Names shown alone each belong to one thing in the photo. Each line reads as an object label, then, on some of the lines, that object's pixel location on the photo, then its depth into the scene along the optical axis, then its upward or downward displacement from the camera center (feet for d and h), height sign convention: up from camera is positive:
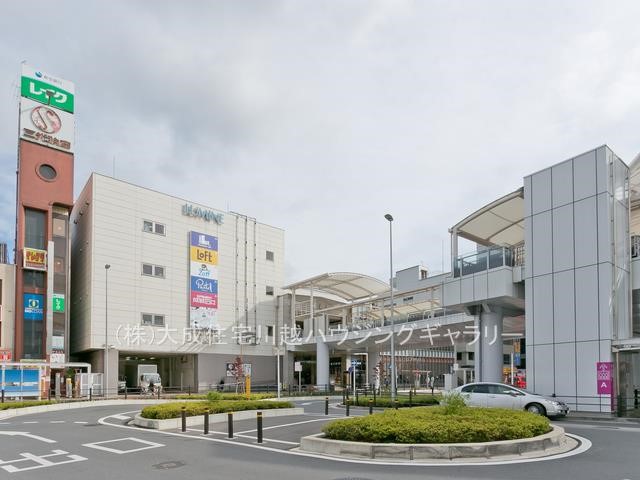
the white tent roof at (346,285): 181.78 +3.17
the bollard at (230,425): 53.78 -11.46
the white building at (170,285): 167.43 +2.87
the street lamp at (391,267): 98.65 +4.80
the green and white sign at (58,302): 158.73 -2.04
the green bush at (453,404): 47.03 -8.45
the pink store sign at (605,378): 77.00 -10.27
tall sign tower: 154.20 +19.41
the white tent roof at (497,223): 98.94 +12.36
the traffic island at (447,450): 39.24 -10.13
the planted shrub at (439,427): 41.29 -9.17
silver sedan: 72.84 -12.47
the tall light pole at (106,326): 156.04 -8.16
